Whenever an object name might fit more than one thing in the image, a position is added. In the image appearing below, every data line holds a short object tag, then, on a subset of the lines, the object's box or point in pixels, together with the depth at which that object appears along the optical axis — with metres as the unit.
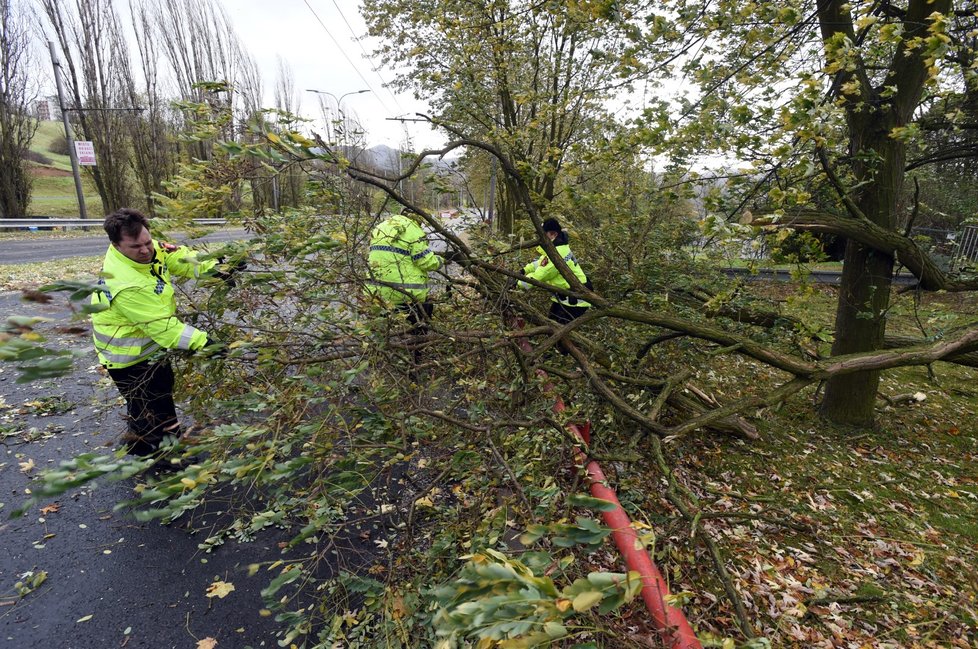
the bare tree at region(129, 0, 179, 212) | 22.17
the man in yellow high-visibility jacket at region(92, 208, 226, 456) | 3.06
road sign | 18.45
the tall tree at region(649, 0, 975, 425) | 2.85
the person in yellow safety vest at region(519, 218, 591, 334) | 4.84
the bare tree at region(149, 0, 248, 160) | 22.20
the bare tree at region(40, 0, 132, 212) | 19.43
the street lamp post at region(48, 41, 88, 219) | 17.58
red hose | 1.31
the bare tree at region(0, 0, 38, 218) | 18.42
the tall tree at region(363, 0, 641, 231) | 5.37
